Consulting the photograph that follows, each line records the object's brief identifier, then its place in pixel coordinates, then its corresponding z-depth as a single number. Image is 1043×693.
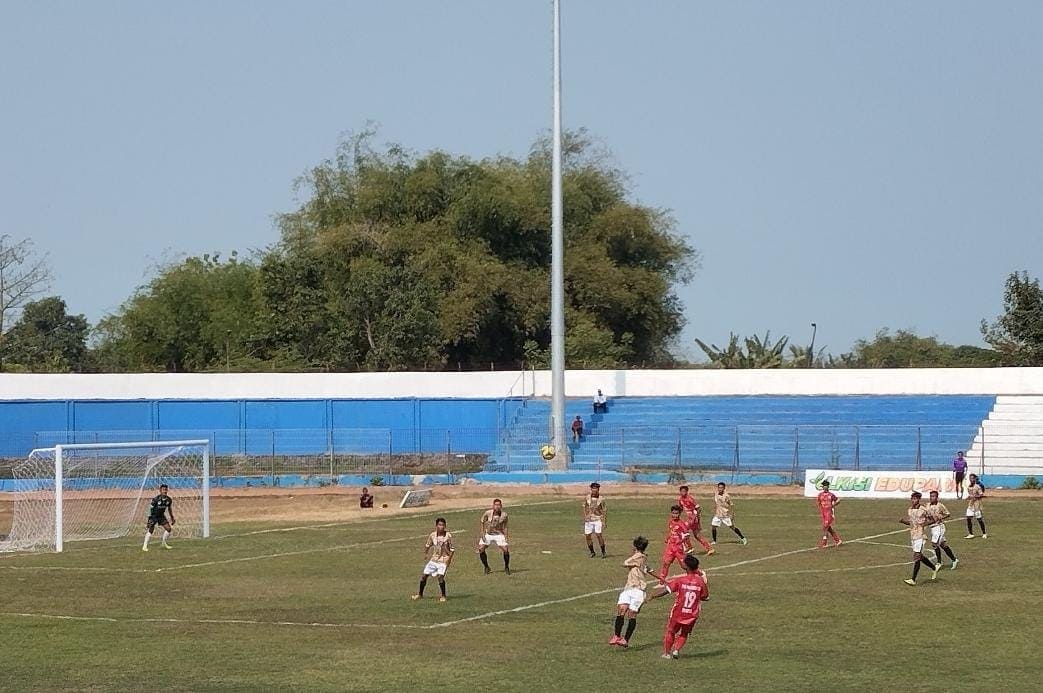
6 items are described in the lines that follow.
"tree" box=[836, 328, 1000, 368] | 108.03
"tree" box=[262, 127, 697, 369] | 90.19
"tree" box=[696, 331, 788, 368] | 86.81
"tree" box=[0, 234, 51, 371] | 96.06
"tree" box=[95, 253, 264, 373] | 102.69
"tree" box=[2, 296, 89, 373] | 101.62
